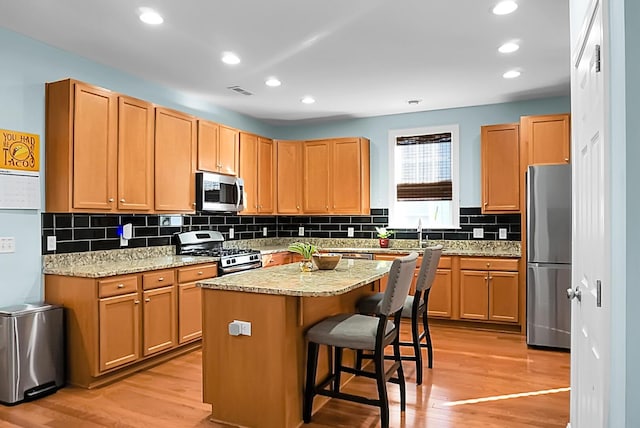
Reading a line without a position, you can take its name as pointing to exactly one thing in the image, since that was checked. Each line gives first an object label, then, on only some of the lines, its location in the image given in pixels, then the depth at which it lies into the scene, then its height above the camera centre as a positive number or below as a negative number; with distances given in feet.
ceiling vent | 15.55 +4.40
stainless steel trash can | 10.09 -3.08
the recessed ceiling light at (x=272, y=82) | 14.71 +4.42
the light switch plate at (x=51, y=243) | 11.92 -0.69
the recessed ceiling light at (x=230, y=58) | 12.43 +4.41
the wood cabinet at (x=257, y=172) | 18.47 +1.85
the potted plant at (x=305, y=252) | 10.80 -0.85
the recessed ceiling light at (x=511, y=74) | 14.02 +4.42
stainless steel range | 15.03 -1.24
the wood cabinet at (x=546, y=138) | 15.39 +2.66
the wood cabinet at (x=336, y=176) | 19.45 +1.73
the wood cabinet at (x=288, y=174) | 20.33 +1.89
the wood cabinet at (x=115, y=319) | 10.97 -2.63
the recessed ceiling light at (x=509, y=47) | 11.77 +4.42
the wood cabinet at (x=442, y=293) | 16.96 -2.87
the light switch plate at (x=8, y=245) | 10.88 -0.67
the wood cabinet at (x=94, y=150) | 11.51 +1.80
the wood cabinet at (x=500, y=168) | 16.79 +1.78
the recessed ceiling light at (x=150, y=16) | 9.82 +4.44
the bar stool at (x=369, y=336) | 8.47 -2.28
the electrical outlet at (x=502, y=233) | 17.75 -0.66
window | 18.74 +1.60
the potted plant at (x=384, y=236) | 19.10 -0.85
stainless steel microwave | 15.52 +0.87
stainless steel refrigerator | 13.98 -1.17
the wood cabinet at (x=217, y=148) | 15.89 +2.50
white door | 4.57 -0.25
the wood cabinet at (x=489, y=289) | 16.06 -2.62
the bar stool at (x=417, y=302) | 11.11 -2.15
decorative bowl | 10.80 -1.06
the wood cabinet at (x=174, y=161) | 14.11 +1.79
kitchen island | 8.45 -2.47
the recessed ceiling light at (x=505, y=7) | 9.50 +4.42
